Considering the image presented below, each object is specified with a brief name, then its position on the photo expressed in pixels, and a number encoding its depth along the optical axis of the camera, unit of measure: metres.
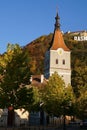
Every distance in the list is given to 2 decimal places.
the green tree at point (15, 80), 53.69
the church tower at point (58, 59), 107.19
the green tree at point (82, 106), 62.47
